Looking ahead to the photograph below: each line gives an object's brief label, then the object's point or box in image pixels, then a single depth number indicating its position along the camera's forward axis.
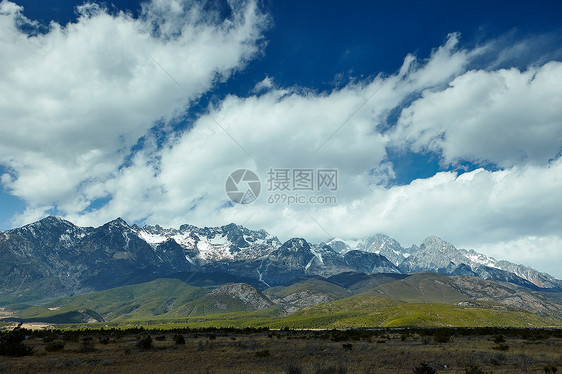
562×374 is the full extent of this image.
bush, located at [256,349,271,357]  34.38
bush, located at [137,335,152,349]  39.84
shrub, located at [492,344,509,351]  39.60
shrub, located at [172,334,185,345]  44.56
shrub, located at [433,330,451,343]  50.02
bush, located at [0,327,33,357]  33.06
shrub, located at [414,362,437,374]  24.13
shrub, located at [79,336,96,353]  37.62
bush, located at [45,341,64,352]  36.78
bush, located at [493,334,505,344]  49.06
